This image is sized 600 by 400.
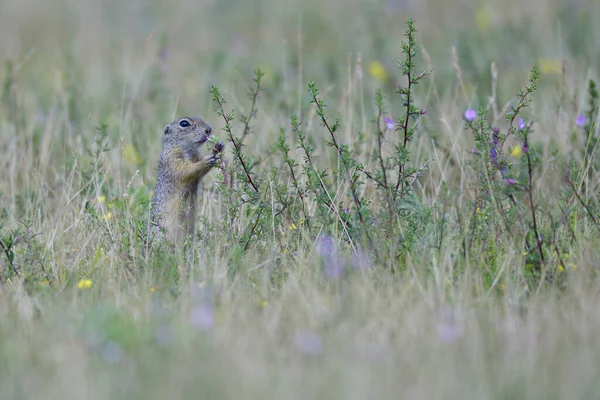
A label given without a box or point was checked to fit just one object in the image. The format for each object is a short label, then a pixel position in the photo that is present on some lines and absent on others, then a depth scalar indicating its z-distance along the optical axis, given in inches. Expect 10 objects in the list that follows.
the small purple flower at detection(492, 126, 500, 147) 386.4
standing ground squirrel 434.6
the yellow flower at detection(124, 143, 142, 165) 551.2
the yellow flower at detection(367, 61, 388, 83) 703.7
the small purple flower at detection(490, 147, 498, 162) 386.3
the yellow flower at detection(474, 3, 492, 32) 828.5
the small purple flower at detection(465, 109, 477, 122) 419.8
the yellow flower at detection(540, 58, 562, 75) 679.1
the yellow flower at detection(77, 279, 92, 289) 364.5
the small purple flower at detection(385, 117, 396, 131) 398.7
